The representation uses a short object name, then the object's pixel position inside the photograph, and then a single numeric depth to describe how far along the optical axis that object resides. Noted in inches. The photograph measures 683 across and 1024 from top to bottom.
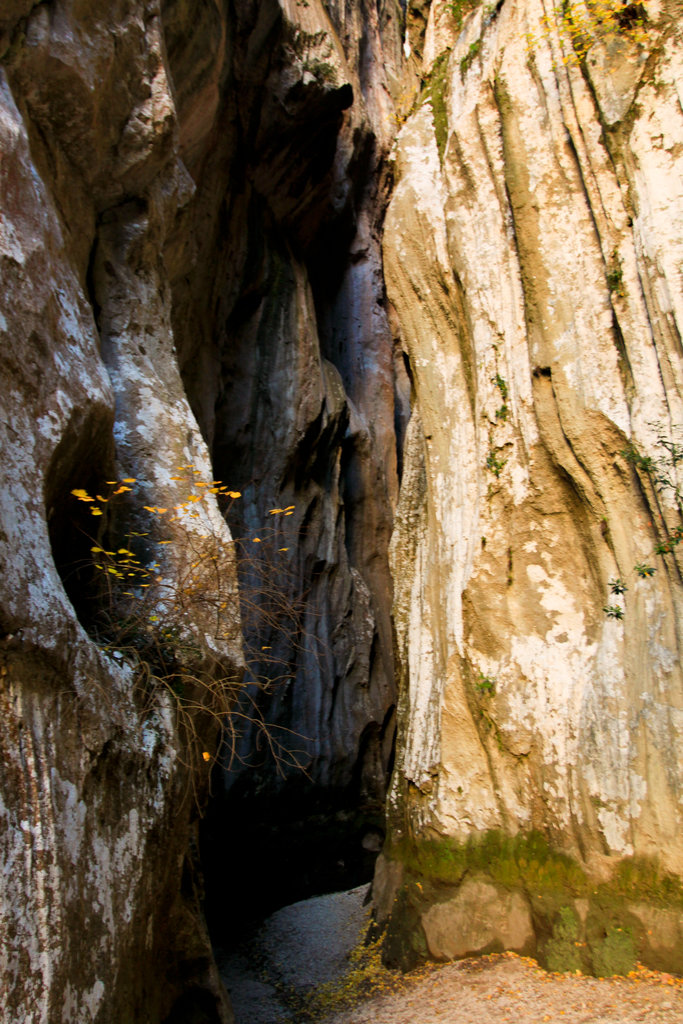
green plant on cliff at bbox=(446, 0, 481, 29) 342.0
